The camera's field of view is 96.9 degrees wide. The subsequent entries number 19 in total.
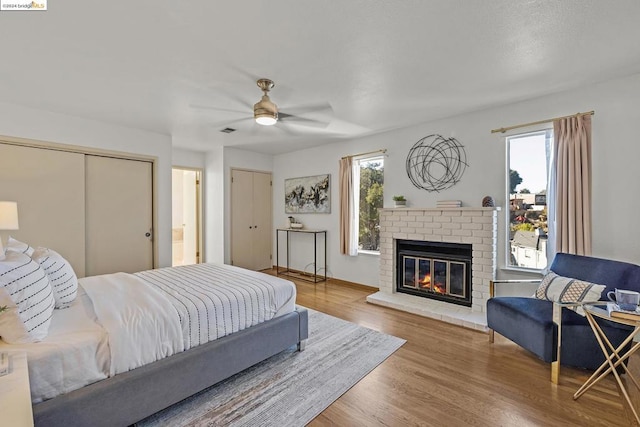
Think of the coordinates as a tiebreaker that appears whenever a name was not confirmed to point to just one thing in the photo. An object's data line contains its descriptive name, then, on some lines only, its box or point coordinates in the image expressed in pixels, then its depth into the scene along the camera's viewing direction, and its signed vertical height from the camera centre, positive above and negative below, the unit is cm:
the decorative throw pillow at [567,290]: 222 -65
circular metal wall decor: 372 +68
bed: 148 -83
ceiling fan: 253 +122
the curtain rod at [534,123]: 279 +97
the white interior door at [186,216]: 596 -7
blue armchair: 216 -90
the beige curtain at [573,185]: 276 +27
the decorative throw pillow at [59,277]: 197 -46
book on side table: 175 -64
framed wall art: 527 +35
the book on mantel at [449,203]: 362 +12
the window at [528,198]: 316 +16
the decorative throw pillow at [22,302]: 142 -47
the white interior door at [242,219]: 555 -12
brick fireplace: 334 -41
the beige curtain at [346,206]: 477 +11
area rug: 182 -130
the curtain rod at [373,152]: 441 +97
